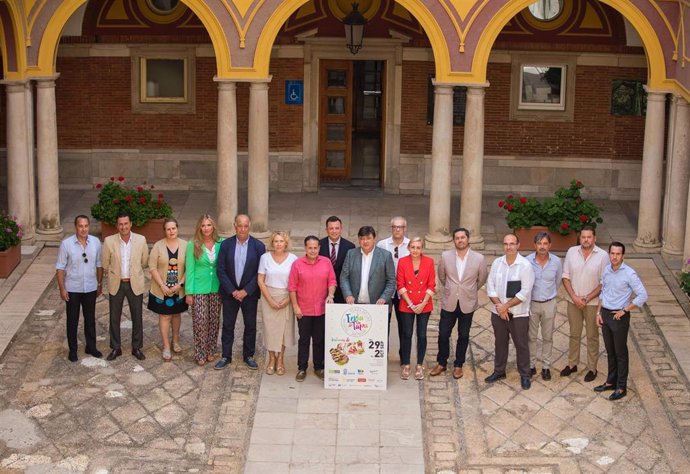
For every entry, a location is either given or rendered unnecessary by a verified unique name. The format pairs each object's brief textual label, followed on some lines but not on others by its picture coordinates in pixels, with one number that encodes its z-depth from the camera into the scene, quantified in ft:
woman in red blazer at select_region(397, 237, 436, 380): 50.47
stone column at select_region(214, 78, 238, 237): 66.95
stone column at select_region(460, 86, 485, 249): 66.23
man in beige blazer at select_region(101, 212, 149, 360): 52.26
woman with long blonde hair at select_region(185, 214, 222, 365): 51.55
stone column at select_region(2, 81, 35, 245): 66.23
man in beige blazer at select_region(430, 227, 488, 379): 50.57
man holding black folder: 50.14
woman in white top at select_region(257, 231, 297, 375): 50.62
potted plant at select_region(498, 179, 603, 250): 65.92
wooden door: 79.61
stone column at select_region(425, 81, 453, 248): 66.28
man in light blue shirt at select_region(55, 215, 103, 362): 52.11
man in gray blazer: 50.21
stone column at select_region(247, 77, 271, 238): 66.95
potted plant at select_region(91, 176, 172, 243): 66.59
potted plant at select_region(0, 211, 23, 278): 62.34
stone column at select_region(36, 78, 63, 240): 66.69
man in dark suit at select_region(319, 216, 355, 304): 51.47
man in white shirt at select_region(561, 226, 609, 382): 50.96
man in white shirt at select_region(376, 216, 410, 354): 51.16
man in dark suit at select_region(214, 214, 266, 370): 51.24
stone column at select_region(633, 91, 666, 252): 66.13
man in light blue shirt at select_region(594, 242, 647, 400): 49.40
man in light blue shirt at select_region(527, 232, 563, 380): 50.62
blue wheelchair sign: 78.18
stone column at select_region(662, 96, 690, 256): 64.85
